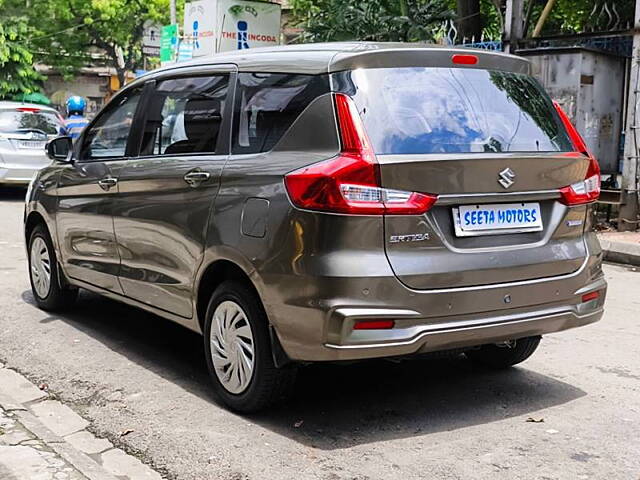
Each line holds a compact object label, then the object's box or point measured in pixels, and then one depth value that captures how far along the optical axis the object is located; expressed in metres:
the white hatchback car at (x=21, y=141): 15.41
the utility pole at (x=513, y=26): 12.72
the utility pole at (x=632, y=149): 11.18
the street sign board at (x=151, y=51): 32.84
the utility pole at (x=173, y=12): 26.74
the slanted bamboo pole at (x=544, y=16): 13.74
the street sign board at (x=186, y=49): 22.00
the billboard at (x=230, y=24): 21.09
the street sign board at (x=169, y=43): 24.42
